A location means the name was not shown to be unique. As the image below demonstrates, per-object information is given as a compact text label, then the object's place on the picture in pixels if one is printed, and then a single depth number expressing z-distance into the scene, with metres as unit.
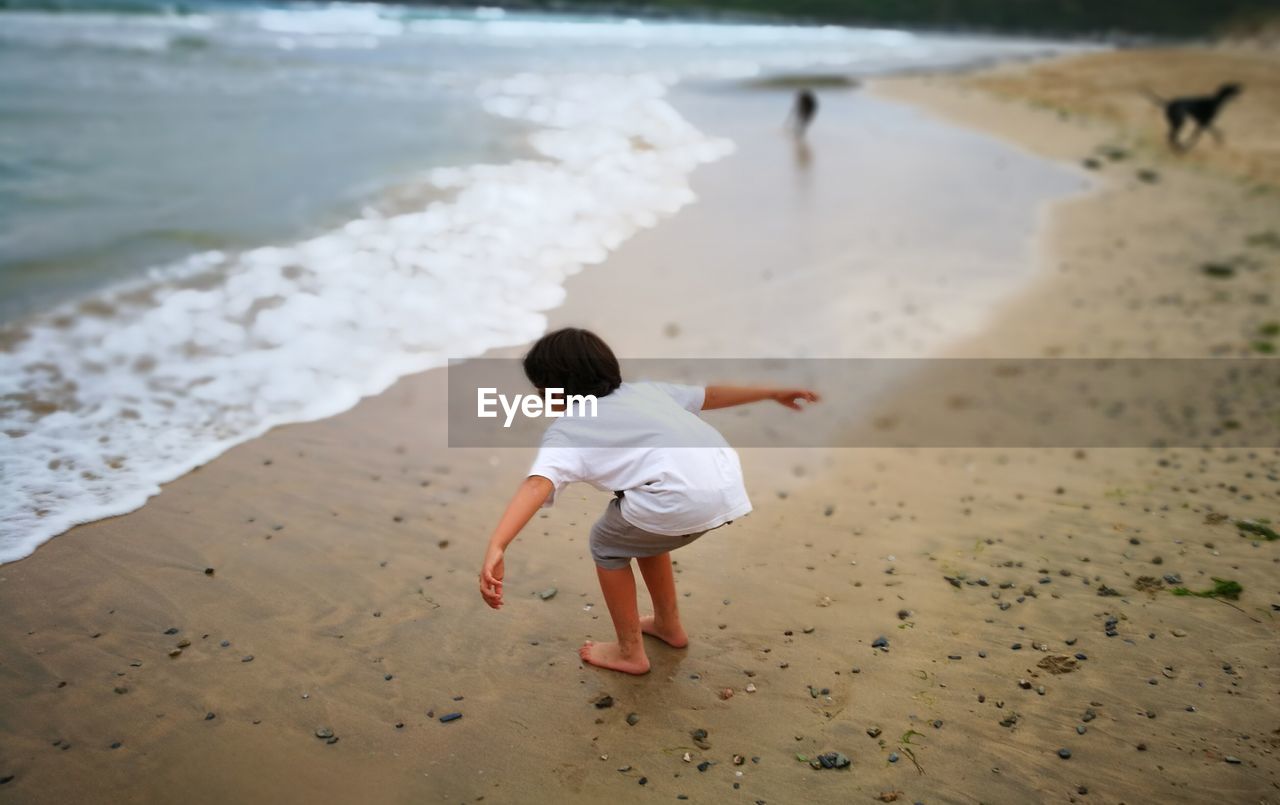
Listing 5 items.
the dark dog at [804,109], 15.73
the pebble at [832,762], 2.93
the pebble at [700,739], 3.08
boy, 2.90
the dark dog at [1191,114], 16.67
